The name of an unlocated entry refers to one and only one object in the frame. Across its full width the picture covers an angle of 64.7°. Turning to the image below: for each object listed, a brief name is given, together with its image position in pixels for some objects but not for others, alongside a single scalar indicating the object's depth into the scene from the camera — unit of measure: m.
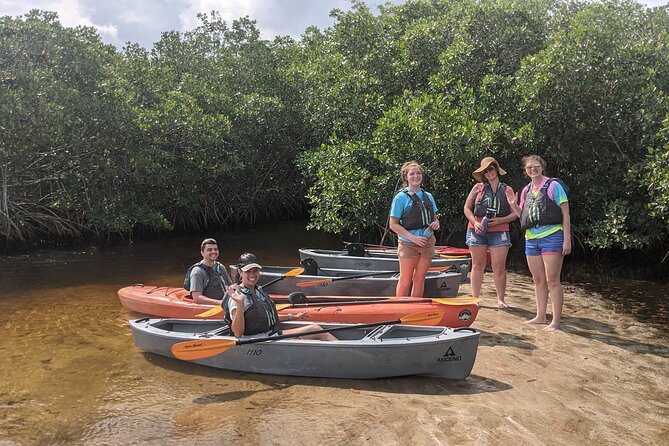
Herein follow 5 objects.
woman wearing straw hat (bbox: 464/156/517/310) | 5.86
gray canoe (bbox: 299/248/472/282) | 8.10
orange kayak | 5.31
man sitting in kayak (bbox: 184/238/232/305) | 6.23
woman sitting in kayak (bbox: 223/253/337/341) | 4.59
